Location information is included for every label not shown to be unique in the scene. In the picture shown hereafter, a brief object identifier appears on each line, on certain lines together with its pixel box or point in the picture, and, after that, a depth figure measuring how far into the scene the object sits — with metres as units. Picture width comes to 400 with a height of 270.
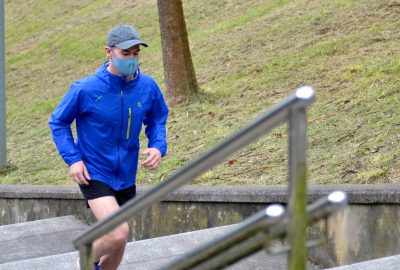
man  10.32
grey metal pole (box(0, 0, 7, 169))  21.26
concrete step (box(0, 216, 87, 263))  14.55
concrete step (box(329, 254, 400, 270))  9.57
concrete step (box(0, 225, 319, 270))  12.12
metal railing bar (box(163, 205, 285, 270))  5.35
